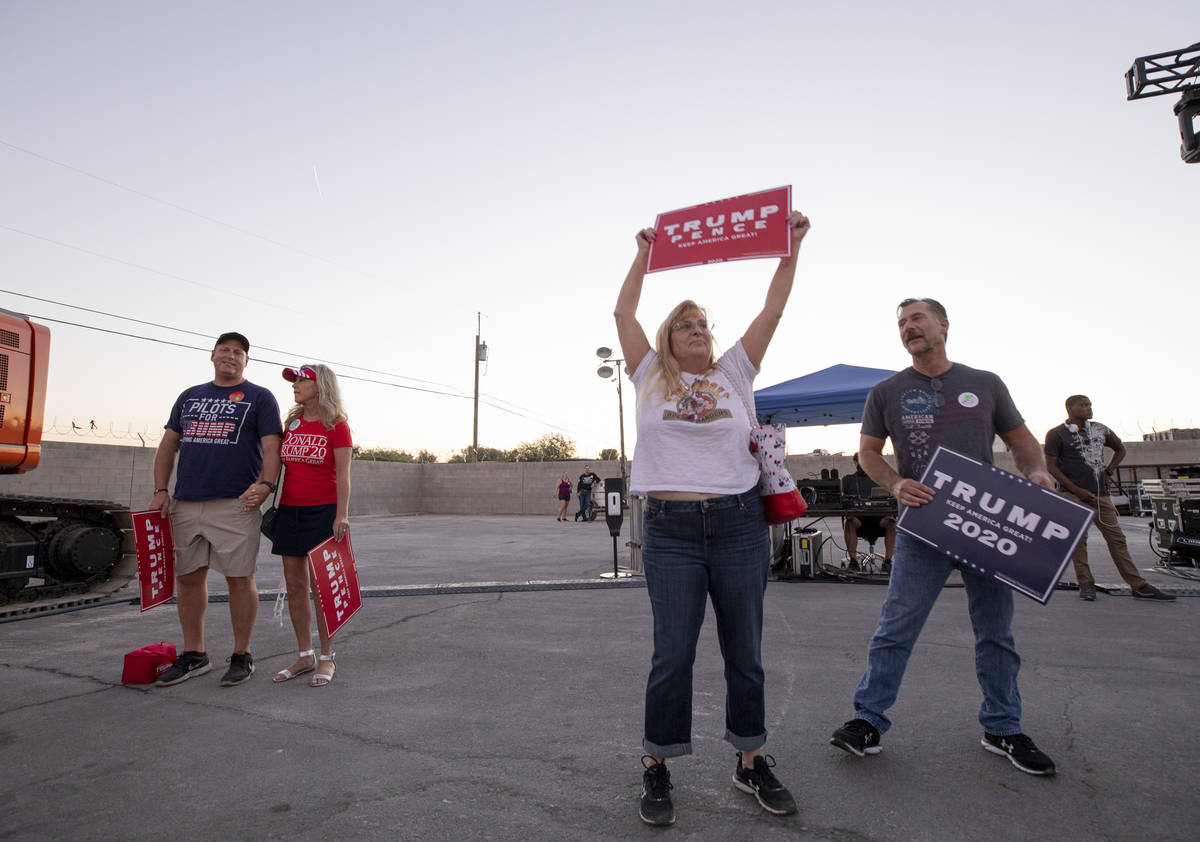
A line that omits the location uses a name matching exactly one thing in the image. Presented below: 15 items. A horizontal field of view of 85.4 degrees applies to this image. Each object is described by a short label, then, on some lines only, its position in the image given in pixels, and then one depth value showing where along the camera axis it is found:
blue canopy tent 8.63
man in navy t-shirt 3.79
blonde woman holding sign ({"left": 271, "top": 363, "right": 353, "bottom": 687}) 3.79
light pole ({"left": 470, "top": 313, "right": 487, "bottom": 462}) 36.62
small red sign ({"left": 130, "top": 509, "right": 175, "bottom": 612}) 3.96
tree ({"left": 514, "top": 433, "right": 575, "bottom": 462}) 69.05
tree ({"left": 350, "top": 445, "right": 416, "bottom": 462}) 58.74
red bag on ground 3.64
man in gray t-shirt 2.54
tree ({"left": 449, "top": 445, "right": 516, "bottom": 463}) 66.12
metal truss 9.62
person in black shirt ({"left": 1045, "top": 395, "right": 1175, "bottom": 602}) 6.08
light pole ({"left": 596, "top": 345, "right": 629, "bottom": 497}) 19.75
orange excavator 5.61
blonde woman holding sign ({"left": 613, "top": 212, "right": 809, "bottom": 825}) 2.14
